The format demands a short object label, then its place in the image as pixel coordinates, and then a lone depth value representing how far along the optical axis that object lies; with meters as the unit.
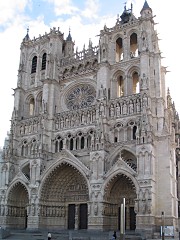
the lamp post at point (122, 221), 14.57
